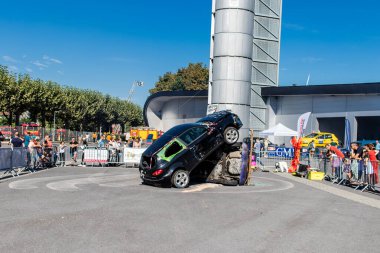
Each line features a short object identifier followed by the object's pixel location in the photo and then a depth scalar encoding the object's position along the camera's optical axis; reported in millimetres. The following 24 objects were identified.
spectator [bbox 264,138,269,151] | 33850
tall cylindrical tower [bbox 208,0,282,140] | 37312
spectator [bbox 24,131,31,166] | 17930
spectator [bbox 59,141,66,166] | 22062
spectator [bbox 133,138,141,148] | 25522
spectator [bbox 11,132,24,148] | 18539
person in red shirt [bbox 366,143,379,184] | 14344
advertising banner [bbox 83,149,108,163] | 21688
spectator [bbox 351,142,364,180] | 15116
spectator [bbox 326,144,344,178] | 17047
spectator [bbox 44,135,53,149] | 20609
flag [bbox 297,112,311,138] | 23073
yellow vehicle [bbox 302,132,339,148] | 33969
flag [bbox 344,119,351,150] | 22888
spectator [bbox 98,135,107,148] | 26125
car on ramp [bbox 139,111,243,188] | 13141
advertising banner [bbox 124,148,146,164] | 21828
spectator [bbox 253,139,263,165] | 24000
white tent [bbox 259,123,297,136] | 28416
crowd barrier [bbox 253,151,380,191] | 14523
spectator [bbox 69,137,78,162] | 22450
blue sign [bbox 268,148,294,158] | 24684
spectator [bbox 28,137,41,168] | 18406
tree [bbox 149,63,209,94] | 73938
